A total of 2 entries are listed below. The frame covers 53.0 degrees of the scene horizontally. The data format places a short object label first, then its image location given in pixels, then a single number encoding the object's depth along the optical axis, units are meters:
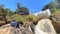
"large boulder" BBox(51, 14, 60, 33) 4.58
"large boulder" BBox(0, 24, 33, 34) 3.61
